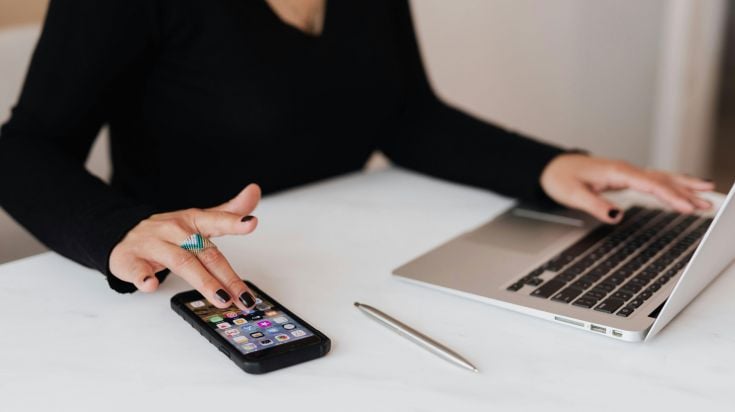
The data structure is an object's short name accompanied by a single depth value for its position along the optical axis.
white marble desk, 0.66
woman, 0.84
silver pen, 0.71
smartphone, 0.70
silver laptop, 0.74
